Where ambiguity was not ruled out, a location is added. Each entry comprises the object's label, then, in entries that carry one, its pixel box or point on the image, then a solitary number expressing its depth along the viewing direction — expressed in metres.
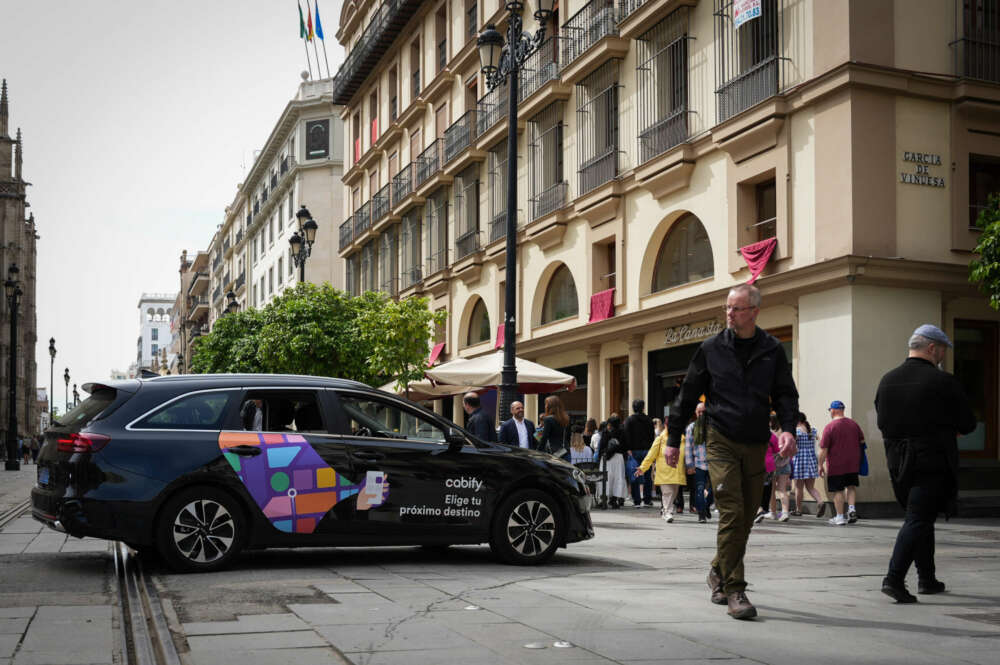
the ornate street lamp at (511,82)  16.89
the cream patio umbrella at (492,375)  18.92
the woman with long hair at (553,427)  18.02
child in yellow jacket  16.17
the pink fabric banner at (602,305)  24.78
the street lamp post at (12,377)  43.22
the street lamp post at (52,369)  64.62
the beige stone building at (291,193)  57.25
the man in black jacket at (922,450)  7.56
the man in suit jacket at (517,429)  16.14
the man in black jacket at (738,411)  6.95
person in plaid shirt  15.99
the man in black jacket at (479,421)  15.59
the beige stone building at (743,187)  17.50
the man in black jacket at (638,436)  19.50
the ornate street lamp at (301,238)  27.16
